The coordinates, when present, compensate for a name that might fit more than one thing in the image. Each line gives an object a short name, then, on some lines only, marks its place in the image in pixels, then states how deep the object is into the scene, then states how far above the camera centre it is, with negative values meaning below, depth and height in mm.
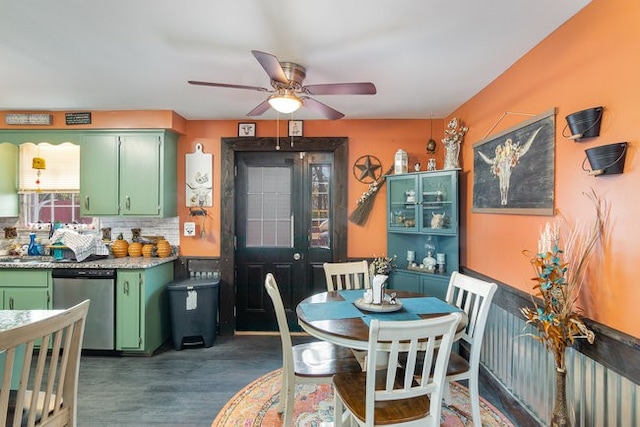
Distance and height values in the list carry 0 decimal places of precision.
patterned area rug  2305 -1425
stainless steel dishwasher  3273 -813
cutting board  3998 +400
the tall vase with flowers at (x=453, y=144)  3398 +709
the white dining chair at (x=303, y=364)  1984 -936
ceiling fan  2108 +832
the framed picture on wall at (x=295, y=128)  3936 +990
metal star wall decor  3945 +516
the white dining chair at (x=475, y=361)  2008 -929
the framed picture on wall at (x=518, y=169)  2057 +316
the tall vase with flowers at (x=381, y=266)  3584 -569
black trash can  3516 -1049
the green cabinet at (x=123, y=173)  3646 +427
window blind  3898 +507
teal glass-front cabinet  3338 -161
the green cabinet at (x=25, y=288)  3301 -747
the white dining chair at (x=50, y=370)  1205 -639
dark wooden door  4000 -181
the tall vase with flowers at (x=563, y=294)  1658 -409
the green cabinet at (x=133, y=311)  3299 -961
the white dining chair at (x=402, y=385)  1464 -809
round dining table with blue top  1809 -631
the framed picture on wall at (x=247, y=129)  3973 +986
